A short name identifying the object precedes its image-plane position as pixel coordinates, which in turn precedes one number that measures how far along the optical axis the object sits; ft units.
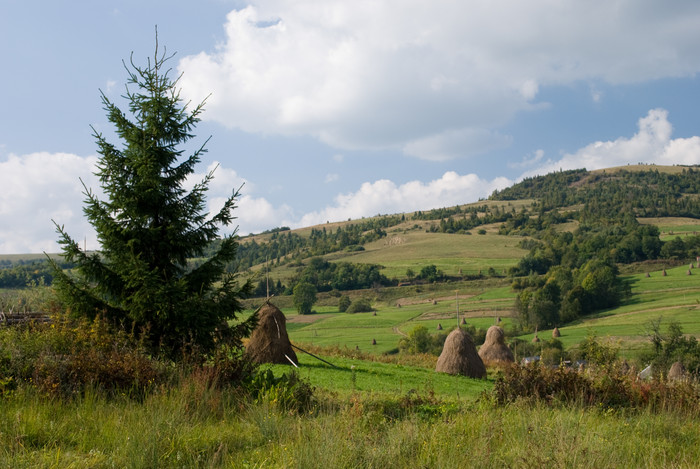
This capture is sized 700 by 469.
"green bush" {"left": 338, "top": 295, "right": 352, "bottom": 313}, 290.97
